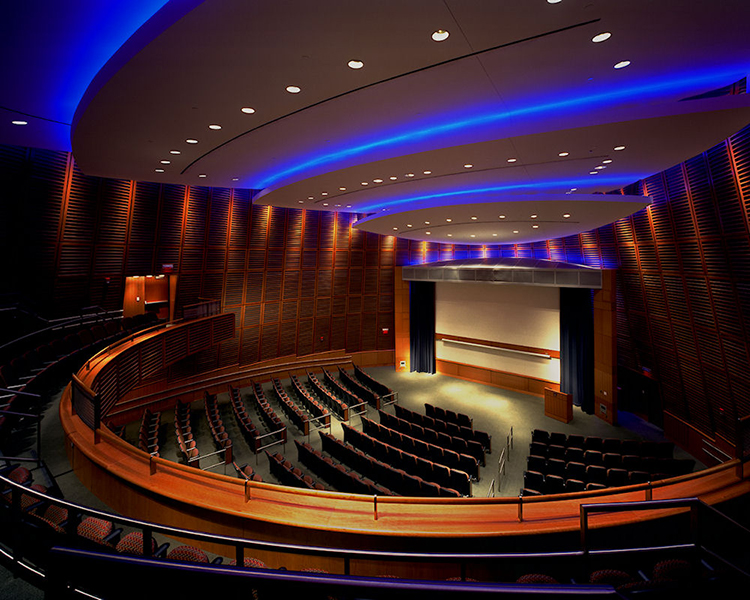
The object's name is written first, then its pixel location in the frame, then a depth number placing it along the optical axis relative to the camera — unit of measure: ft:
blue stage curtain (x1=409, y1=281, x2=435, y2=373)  53.93
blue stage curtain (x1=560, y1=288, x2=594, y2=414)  39.96
